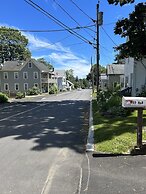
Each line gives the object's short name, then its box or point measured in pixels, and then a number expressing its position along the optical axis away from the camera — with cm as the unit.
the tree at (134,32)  913
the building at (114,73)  3102
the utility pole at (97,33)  1492
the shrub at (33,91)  3205
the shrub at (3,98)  1744
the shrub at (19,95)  2518
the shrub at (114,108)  662
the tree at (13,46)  4182
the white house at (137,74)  1084
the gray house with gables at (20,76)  3492
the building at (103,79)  3842
